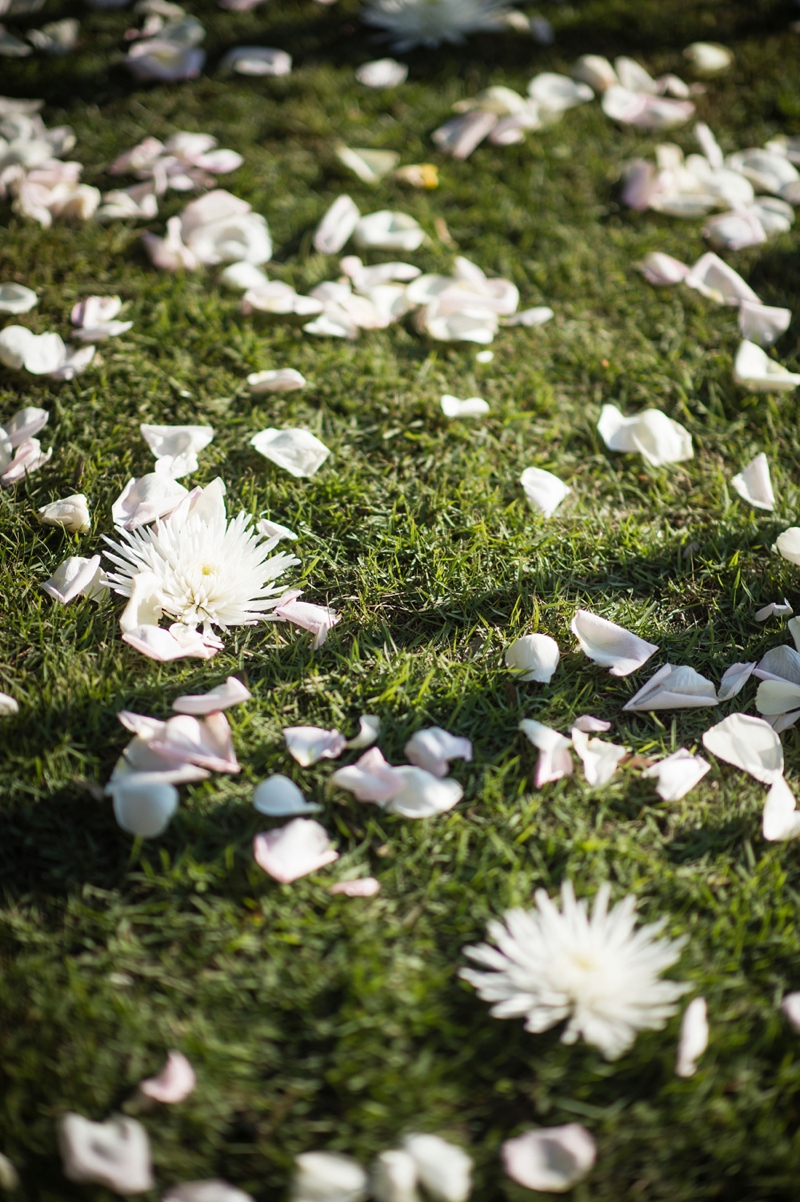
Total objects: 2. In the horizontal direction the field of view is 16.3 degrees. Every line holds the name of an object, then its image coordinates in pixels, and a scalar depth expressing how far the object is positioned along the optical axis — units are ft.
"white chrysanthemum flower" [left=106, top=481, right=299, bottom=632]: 5.07
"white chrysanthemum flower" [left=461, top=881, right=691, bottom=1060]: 4.64
